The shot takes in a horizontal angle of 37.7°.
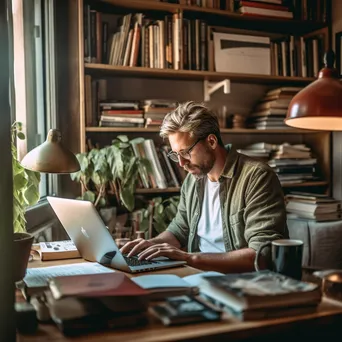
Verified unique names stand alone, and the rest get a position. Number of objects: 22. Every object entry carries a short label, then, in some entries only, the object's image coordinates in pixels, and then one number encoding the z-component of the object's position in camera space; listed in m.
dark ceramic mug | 1.32
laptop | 1.59
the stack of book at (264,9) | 3.33
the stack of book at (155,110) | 3.08
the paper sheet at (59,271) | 1.44
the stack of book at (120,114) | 3.00
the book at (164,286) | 1.20
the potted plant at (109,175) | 2.72
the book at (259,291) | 1.08
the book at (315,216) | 3.29
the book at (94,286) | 1.05
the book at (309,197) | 3.31
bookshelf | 2.93
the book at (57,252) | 1.83
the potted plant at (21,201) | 1.40
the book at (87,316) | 1.02
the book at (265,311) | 1.08
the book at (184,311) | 1.06
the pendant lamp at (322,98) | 1.94
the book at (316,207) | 3.29
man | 2.01
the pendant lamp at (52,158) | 1.60
